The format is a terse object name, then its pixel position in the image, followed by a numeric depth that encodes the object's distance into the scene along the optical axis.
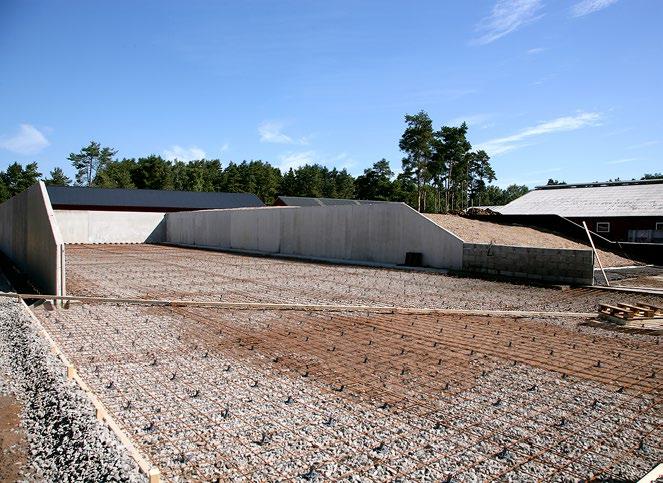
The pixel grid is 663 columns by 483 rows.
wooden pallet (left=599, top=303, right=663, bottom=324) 7.69
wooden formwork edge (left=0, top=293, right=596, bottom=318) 8.34
